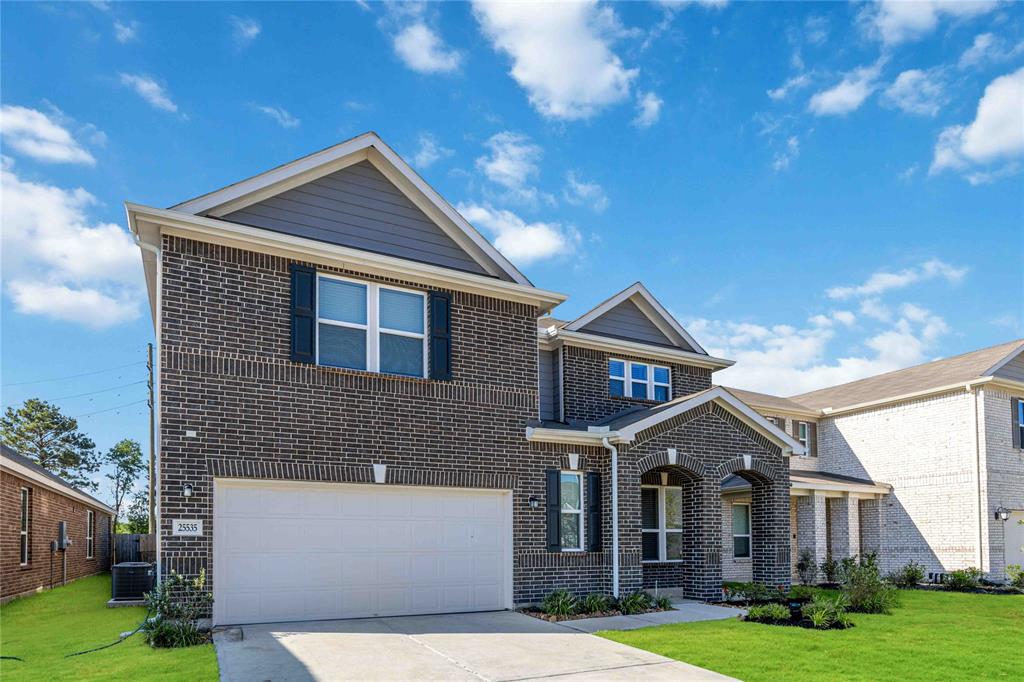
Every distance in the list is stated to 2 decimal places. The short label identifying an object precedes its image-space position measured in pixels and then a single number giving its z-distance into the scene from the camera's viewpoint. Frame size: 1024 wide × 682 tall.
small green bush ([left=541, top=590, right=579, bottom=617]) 13.51
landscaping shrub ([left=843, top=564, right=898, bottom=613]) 14.83
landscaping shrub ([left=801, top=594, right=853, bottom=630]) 12.79
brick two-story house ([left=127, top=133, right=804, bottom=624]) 11.62
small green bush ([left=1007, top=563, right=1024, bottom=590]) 21.53
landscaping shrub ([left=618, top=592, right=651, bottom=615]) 14.05
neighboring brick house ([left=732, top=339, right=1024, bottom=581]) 22.34
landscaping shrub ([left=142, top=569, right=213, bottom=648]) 10.06
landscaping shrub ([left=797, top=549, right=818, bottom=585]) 21.70
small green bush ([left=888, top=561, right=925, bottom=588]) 21.80
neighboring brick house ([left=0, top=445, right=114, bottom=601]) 16.21
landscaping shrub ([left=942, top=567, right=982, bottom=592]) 20.94
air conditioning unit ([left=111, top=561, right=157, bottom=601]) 16.61
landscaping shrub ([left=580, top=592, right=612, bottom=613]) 13.82
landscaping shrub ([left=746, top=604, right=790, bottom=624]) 13.23
